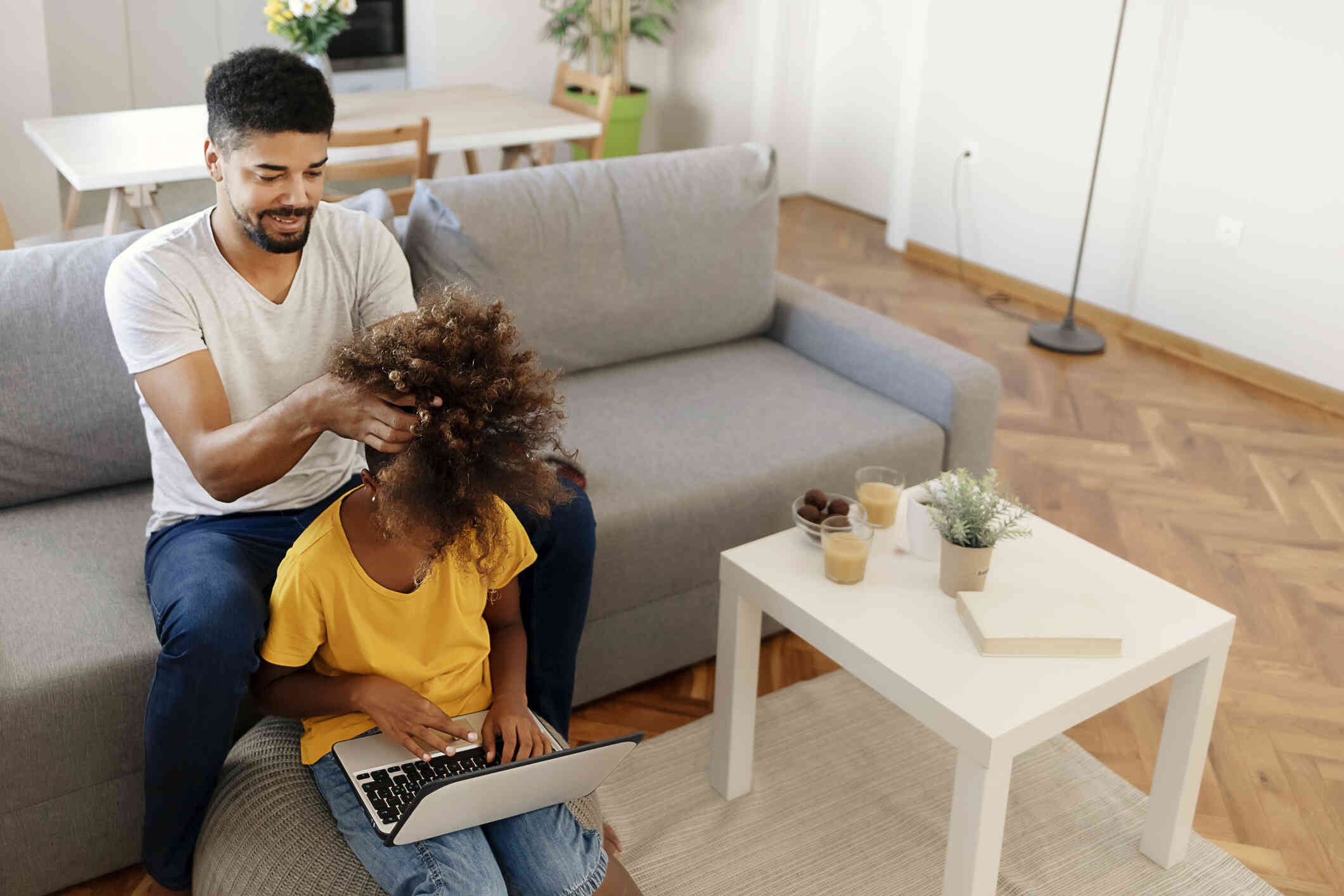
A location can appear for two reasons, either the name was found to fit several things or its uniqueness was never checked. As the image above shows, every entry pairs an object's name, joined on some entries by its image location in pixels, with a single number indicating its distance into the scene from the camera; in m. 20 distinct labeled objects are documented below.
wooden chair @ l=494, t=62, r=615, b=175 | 4.02
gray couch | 1.68
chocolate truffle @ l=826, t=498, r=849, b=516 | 1.87
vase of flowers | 3.70
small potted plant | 1.73
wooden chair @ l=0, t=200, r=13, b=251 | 2.65
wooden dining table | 3.20
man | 1.51
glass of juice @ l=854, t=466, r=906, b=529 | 1.95
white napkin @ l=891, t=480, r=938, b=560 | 1.88
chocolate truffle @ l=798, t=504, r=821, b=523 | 1.88
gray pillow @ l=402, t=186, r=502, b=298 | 2.32
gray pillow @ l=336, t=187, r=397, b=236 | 2.25
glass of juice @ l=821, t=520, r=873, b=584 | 1.78
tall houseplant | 5.31
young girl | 1.33
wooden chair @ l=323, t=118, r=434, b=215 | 3.04
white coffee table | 1.54
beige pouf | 1.45
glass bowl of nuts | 1.87
